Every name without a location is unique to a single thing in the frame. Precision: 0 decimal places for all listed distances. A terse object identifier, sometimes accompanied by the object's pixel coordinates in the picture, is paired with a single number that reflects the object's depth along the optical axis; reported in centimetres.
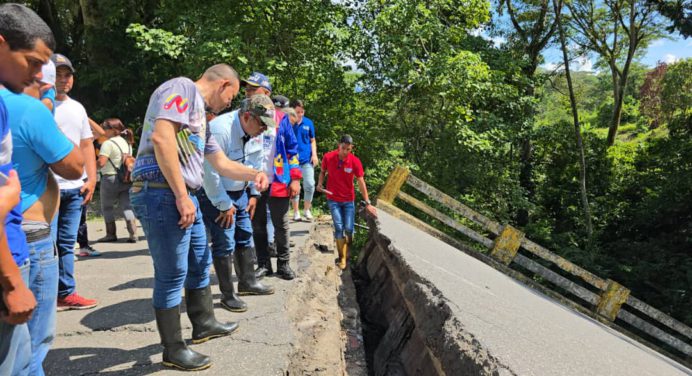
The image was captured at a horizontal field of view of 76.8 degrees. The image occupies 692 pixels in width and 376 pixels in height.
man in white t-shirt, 332
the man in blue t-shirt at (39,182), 165
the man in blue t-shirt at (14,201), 137
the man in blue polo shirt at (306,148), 607
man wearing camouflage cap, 306
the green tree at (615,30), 1532
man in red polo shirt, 616
